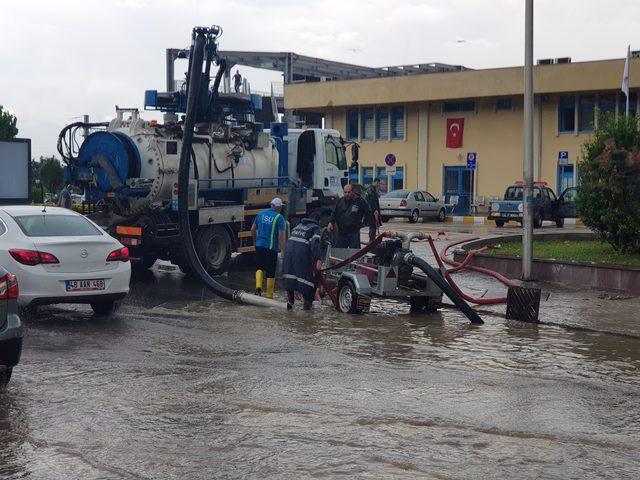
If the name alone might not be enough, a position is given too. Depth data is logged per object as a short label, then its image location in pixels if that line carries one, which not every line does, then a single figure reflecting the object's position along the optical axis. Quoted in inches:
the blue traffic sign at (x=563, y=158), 1707.7
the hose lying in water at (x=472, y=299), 558.3
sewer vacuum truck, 737.0
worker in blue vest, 632.4
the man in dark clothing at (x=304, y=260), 563.8
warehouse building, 1829.5
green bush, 677.3
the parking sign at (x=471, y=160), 1788.9
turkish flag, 1998.0
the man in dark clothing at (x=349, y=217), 667.4
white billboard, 1042.1
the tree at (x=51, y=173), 3171.8
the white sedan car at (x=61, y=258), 485.1
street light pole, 671.8
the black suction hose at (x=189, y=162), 688.4
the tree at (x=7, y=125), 2783.5
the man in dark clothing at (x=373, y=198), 961.6
